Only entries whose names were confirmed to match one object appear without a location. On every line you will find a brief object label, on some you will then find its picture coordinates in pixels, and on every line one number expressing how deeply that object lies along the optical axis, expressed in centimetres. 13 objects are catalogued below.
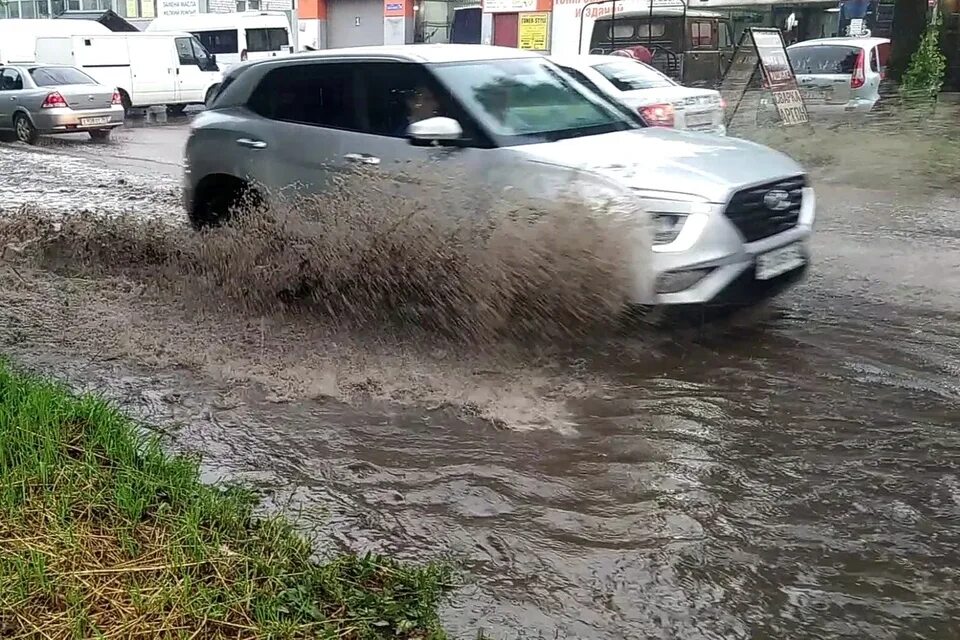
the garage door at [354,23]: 3419
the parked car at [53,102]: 1930
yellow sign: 2891
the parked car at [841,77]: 1705
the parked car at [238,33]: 2975
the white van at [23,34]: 2589
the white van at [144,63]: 2452
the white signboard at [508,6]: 2902
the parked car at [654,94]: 1287
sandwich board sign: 1535
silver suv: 534
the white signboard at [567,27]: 2748
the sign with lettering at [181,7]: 4172
